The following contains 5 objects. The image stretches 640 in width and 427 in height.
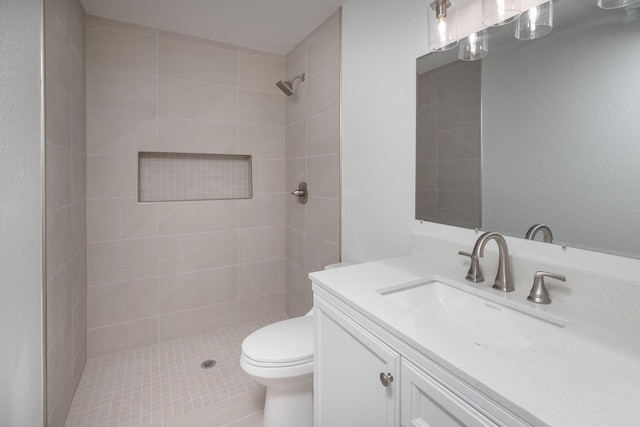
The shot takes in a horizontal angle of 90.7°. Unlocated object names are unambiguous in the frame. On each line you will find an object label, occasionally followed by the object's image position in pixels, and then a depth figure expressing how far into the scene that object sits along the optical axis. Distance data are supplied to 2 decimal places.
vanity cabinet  0.63
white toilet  1.35
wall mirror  0.83
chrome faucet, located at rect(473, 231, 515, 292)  1.03
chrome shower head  2.36
